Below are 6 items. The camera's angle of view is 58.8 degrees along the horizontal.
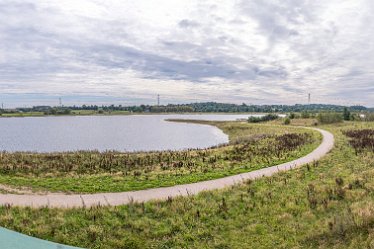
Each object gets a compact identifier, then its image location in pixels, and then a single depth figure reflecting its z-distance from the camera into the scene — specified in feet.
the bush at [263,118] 380.17
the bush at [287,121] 308.60
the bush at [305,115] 354.62
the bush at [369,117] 299.60
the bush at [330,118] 279.08
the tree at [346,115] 308.60
